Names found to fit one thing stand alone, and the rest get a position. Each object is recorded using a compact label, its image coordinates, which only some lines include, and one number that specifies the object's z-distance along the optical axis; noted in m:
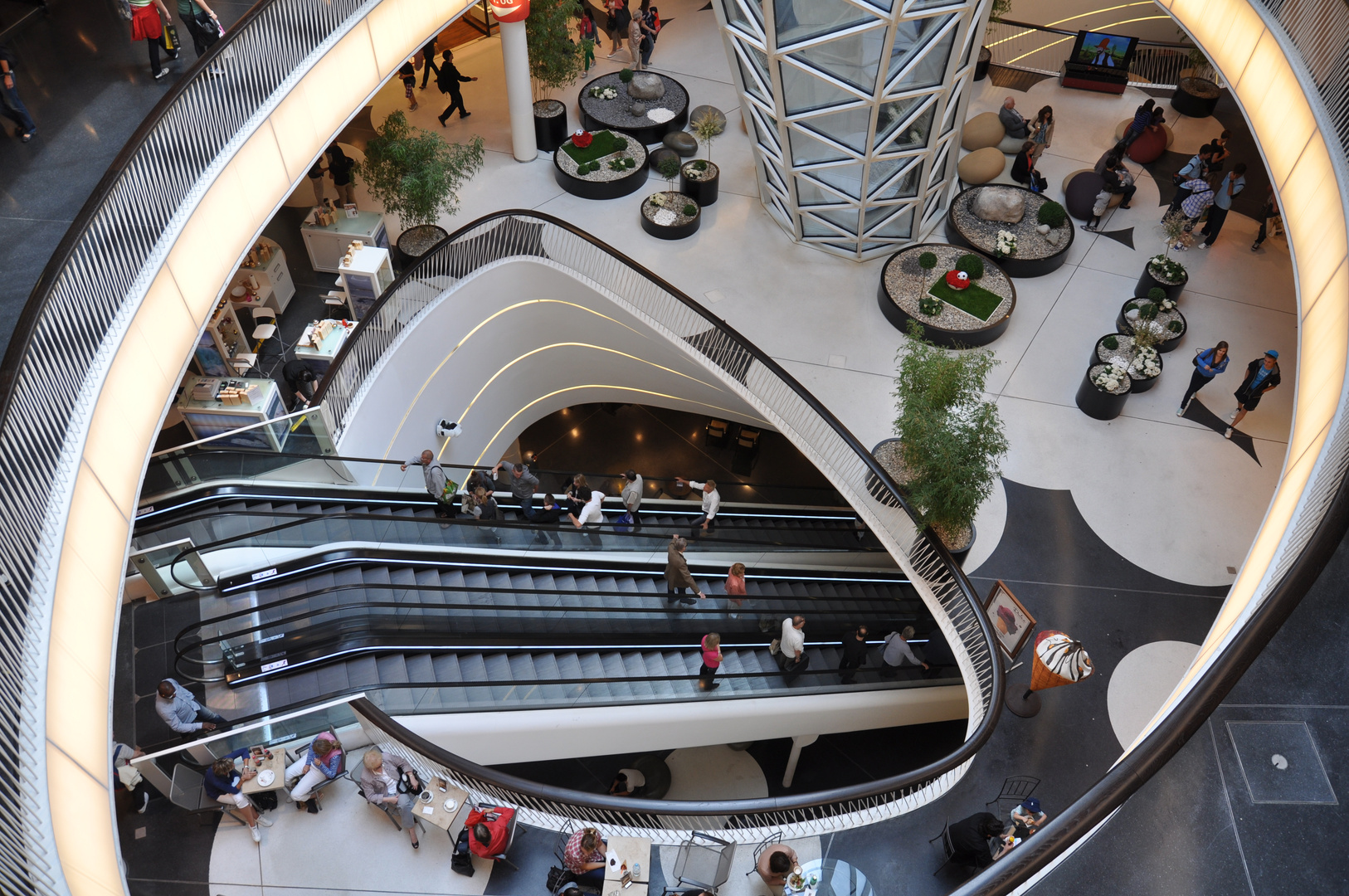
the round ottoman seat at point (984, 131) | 17.23
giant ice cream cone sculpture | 9.84
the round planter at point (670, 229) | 16.27
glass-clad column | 12.46
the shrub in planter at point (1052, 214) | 15.76
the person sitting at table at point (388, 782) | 8.84
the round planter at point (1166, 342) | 14.47
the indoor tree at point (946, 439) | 11.07
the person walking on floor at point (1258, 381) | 12.86
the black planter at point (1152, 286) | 14.98
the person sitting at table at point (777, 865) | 8.73
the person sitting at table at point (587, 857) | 8.61
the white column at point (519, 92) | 15.98
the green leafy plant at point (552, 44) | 17.06
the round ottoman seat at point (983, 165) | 16.73
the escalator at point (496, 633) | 9.95
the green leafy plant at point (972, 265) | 15.12
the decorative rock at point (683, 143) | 17.73
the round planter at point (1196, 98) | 18.28
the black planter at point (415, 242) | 15.74
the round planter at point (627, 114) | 18.08
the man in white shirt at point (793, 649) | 11.50
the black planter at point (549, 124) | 17.69
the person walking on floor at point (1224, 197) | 15.27
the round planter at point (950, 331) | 14.55
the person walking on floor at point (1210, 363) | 13.17
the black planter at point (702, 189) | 16.73
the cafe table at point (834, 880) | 8.68
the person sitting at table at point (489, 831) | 8.66
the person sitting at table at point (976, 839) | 9.10
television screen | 18.72
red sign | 15.18
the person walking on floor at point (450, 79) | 18.00
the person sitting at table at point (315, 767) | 9.07
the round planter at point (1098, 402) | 13.59
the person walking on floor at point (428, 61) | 19.12
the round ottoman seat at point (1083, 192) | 16.38
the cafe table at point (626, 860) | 8.61
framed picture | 10.41
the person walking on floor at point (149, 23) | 11.09
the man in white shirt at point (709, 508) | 13.02
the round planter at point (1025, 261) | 15.58
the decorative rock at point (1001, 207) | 15.93
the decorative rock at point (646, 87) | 18.48
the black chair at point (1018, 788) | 10.05
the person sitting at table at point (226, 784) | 8.88
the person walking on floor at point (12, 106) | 10.39
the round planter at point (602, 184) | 16.91
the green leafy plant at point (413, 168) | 14.88
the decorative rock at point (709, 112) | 18.28
